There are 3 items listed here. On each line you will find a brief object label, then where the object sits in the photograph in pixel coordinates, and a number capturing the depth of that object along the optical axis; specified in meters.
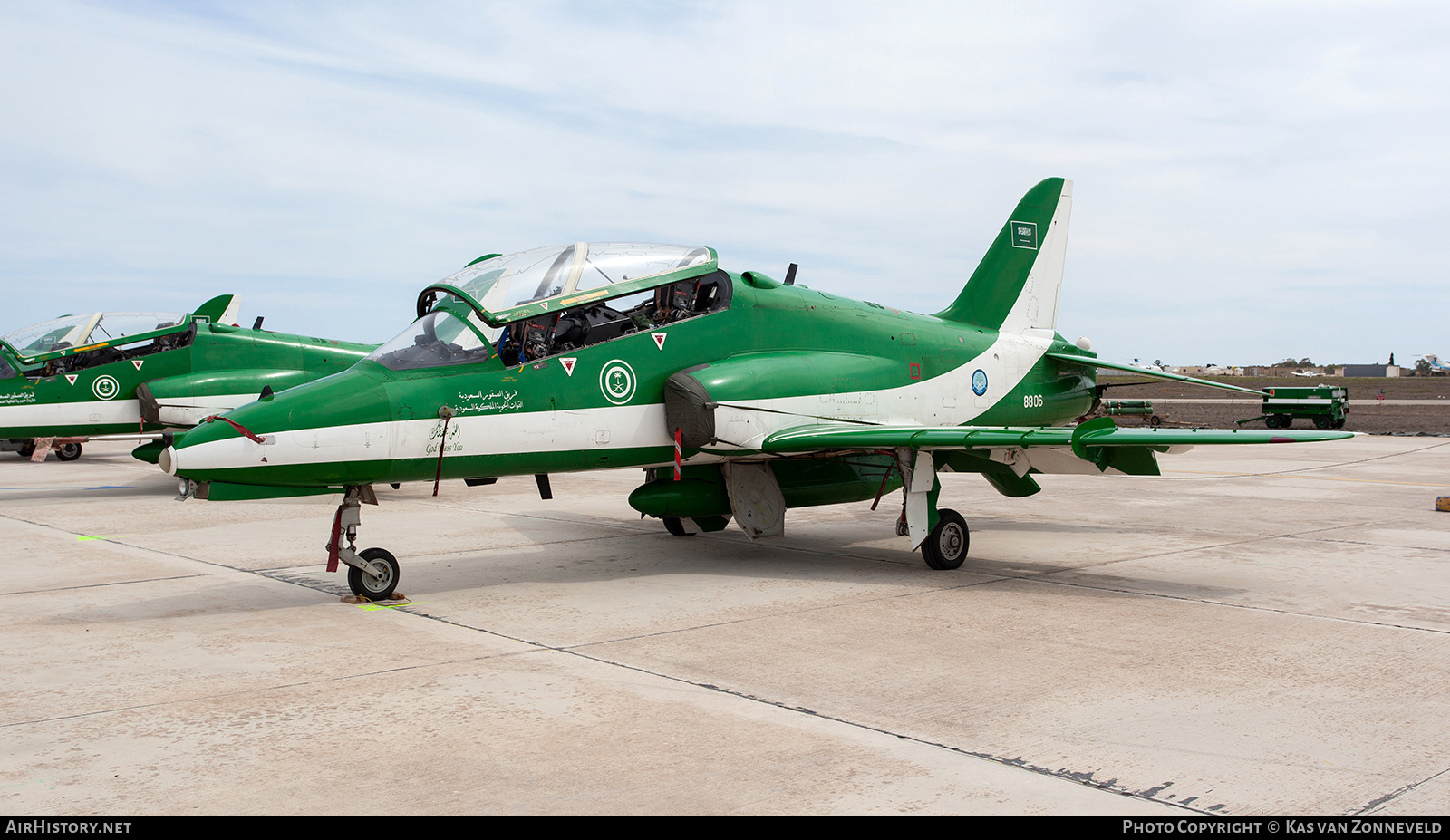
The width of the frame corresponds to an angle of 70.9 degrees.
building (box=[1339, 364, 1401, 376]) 159.00
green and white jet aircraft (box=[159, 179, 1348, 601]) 7.66
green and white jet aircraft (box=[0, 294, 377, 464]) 17.11
